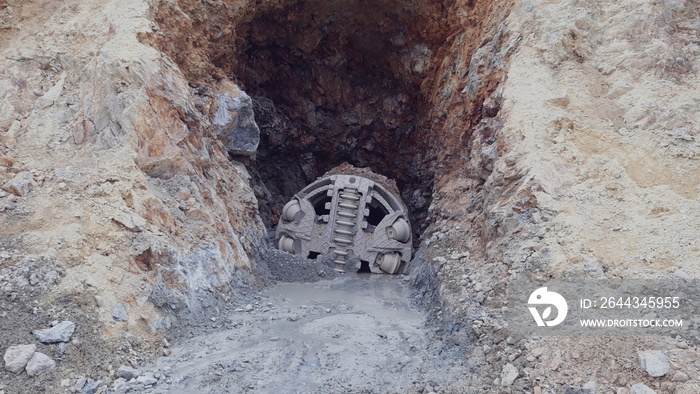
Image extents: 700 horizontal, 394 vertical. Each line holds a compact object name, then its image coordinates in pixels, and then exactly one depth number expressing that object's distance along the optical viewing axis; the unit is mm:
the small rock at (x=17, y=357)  3607
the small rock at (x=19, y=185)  5160
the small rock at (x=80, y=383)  3653
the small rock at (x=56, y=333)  3900
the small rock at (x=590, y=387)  3383
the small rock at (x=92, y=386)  3656
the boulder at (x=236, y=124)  8289
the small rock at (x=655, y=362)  3338
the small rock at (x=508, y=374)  3775
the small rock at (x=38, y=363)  3629
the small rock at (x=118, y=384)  3736
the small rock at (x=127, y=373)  3896
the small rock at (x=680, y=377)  3248
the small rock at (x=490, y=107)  7211
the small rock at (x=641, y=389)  3229
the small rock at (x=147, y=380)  3819
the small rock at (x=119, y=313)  4406
